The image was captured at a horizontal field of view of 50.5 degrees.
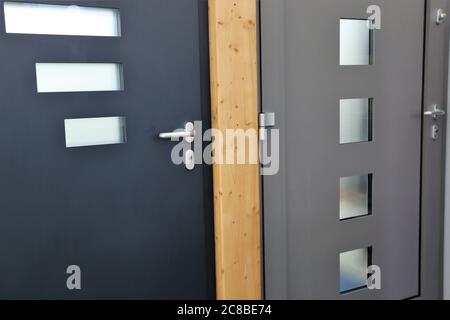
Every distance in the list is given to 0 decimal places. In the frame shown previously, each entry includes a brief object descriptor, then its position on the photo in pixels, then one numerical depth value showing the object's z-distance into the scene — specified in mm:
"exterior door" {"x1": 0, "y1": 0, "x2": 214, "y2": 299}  1438
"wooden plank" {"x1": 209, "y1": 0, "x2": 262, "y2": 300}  1664
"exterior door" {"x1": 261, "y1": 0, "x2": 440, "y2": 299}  1827
